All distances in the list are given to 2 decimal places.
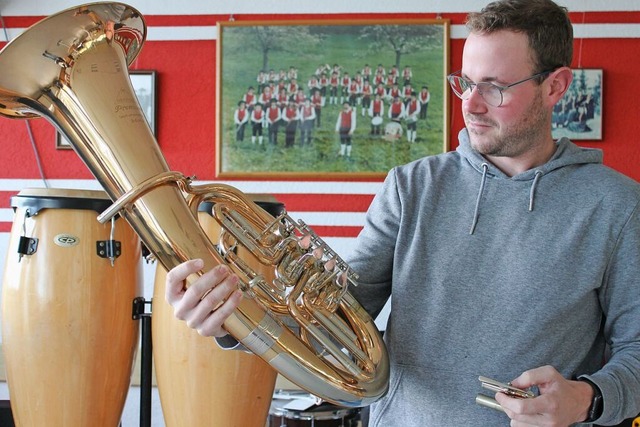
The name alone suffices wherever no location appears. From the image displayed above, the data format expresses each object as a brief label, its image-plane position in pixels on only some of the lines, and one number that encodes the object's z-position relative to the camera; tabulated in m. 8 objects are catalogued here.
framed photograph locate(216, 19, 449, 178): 3.33
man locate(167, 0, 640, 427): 1.16
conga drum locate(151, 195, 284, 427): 2.11
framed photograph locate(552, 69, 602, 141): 3.25
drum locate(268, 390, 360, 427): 2.23
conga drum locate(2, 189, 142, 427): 2.17
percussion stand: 2.27
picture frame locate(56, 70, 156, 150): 3.41
